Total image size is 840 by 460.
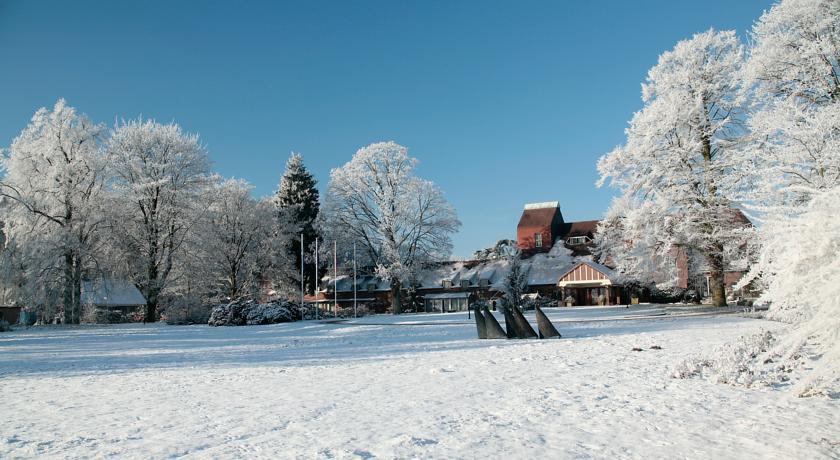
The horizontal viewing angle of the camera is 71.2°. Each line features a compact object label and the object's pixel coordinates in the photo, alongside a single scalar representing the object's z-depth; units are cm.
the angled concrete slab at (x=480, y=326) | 1989
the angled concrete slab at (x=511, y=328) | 1953
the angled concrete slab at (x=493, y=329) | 1972
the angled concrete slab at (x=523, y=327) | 1933
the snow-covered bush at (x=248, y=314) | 3528
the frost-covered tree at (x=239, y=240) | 4581
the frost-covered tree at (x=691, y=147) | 2698
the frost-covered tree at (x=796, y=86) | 1914
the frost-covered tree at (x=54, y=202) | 3372
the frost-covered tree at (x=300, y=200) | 5538
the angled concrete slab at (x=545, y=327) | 1906
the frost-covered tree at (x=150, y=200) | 3869
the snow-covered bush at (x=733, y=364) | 929
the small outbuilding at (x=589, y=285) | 5391
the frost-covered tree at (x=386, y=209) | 4906
